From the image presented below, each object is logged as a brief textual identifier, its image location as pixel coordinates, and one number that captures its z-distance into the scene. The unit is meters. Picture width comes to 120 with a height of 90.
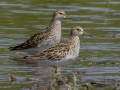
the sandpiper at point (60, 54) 15.12
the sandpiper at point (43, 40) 17.59
